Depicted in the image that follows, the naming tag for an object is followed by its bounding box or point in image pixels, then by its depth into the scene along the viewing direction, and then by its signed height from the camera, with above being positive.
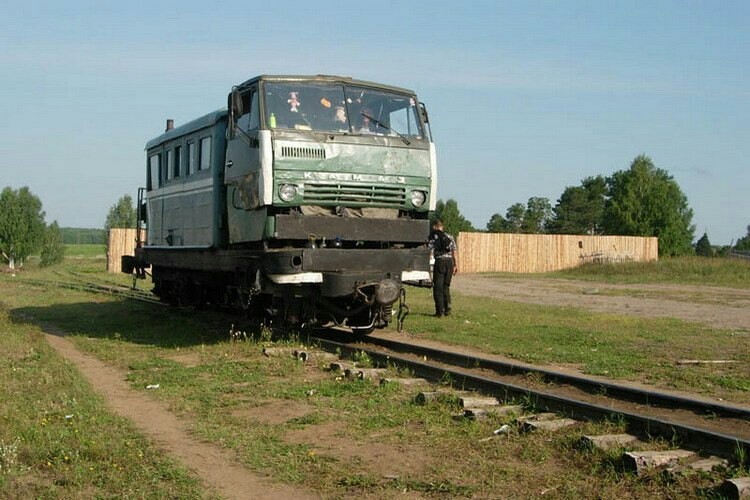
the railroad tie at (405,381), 9.06 -1.41
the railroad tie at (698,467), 5.55 -1.41
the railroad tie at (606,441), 6.25 -1.40
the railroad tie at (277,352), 11.40 -1.38
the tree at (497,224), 105.62 +3.37
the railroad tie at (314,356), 10.89 -1.38
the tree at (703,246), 86.71 +0.81
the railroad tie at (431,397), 8.18 -1.40
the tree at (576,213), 102.25 +4.65
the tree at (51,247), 71.69 -0.13
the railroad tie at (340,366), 10.06 -1.39
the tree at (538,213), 106.12 +4.75
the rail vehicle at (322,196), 11.25 +0.72
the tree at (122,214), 80.93 +3.14
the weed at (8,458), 5.91 -1.50
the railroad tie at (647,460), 5.68 -1.39
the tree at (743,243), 112.55 +1.43
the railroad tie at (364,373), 9.46 -1.39
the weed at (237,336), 12.86 -1.36
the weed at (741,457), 5.64 -1.37
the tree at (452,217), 80.06 +3.15
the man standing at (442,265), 16.81 -0.29
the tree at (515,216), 105.10 +4.32
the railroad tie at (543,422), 6.90 -1.41
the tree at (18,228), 68.56 +1.42
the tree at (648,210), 83.19 +4.14
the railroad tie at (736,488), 5.02 -1.38
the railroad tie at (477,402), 7.89 -1.40
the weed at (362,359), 10.52 -1.38
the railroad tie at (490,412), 7.46 -1.42
